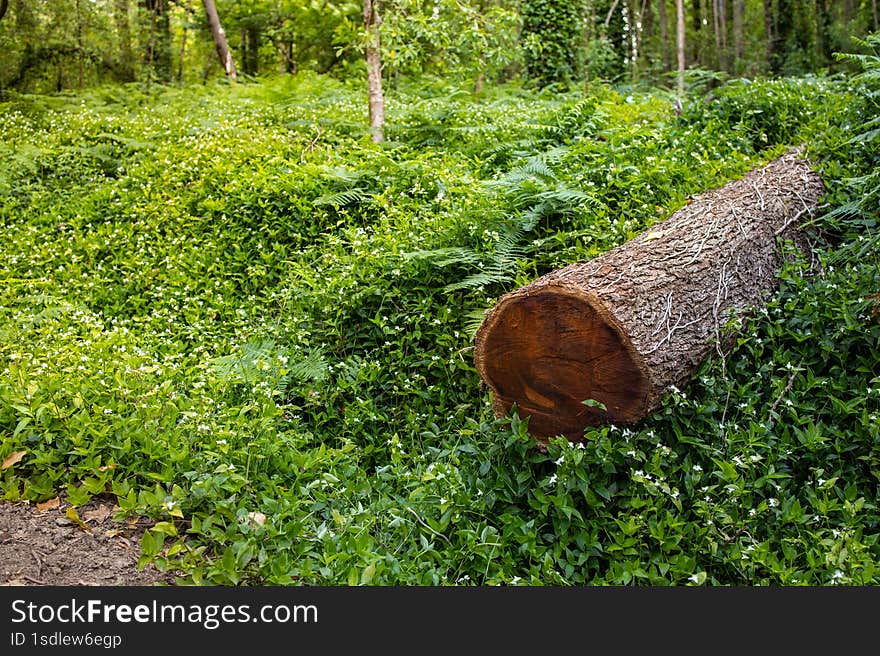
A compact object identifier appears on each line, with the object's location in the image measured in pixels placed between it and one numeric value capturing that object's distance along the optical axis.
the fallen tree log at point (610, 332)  4.29
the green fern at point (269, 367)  5.56
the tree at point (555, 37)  15.67
